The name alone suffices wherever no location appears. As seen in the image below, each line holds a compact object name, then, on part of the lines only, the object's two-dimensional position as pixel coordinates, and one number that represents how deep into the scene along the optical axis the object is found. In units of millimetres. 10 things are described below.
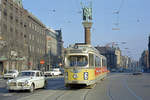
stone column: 59750
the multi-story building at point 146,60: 158550
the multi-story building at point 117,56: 151725
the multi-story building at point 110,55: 138112
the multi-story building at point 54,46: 83188
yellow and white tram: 18000
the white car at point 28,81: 16547
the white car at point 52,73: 49000
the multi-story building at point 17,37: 49625
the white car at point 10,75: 38625
